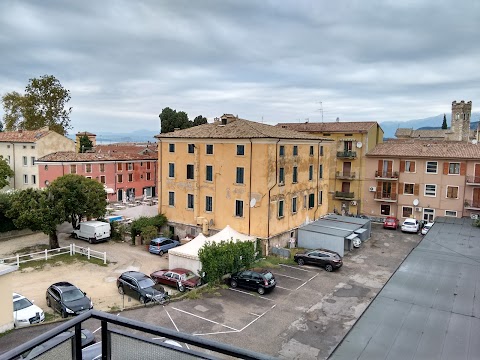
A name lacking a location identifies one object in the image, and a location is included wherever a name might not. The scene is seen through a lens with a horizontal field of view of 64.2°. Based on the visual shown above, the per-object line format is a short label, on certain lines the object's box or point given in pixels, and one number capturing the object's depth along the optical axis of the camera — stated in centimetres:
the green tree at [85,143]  6344
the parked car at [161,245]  3070
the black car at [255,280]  2225
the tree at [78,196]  3047
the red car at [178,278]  2303
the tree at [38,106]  5681
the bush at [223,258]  2317
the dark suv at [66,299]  1923
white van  3306
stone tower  8738
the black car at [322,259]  2686
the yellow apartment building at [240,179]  2975
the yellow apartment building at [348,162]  4438
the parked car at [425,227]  3513
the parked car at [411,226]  3909
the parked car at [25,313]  1783
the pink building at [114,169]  4675
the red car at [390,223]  4069
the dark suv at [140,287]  2084
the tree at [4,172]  4306
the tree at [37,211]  2867
